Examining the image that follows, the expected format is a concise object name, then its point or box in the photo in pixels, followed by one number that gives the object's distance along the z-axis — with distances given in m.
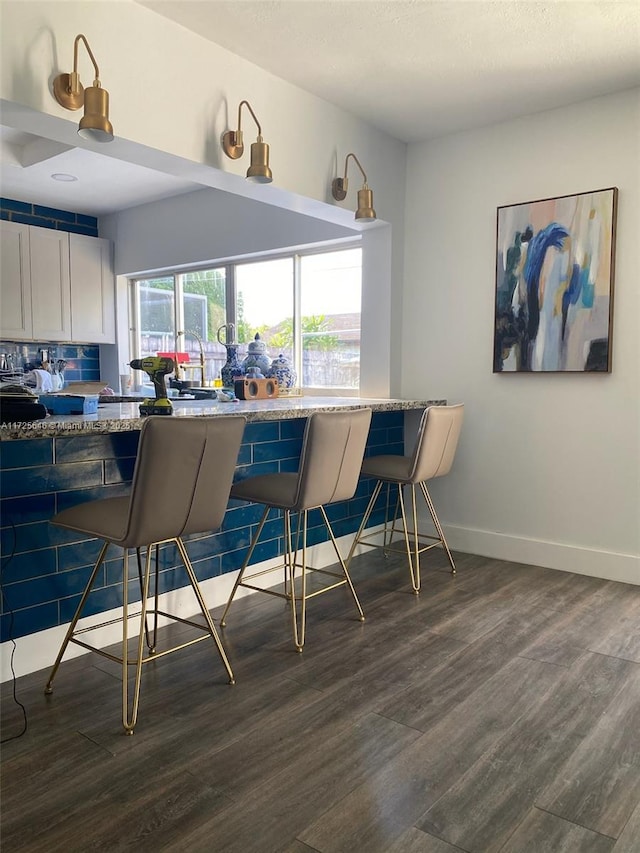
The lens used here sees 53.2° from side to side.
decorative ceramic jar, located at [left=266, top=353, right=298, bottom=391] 3.84
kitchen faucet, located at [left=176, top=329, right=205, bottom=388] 5.45
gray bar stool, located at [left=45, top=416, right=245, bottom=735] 1.96
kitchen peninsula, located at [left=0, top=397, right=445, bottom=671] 2.25
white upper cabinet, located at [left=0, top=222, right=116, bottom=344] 5.13
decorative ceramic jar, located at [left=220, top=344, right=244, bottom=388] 3.76
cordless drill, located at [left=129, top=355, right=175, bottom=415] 2.42
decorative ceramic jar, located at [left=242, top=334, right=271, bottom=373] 3.74
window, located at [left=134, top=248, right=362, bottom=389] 4.49
